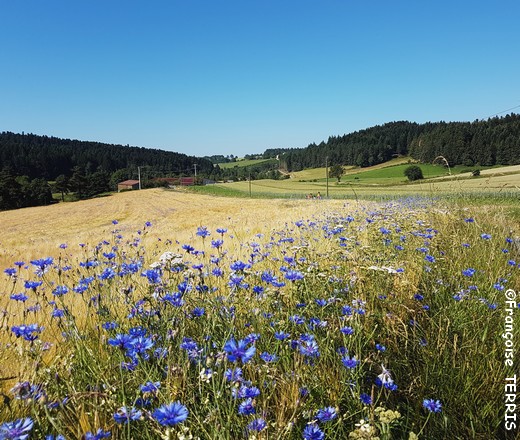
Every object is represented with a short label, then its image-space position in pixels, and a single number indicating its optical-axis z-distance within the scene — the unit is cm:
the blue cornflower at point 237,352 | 135
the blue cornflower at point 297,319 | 209
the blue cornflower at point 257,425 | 128
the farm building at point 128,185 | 11288
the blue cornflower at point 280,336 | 178
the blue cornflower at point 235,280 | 233
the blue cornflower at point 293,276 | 241
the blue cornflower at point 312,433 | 124
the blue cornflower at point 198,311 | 221
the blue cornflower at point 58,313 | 228
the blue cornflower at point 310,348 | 168
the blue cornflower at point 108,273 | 234
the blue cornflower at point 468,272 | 286
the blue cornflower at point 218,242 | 295
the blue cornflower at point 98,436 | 108
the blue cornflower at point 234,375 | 140
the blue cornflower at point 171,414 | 106
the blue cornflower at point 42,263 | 257
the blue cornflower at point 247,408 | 126
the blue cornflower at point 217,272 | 266
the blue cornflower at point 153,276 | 225
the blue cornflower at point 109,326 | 200
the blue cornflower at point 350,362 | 153
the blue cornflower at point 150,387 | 139
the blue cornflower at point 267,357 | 170
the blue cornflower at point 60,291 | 228
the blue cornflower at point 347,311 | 227
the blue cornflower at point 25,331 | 170
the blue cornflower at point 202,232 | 330
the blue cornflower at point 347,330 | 184
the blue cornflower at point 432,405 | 145
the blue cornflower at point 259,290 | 238
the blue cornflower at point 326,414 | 133
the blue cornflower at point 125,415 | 119
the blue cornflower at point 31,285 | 230
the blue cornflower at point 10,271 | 273
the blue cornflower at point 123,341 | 146
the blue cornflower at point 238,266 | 236
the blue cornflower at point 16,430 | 103
